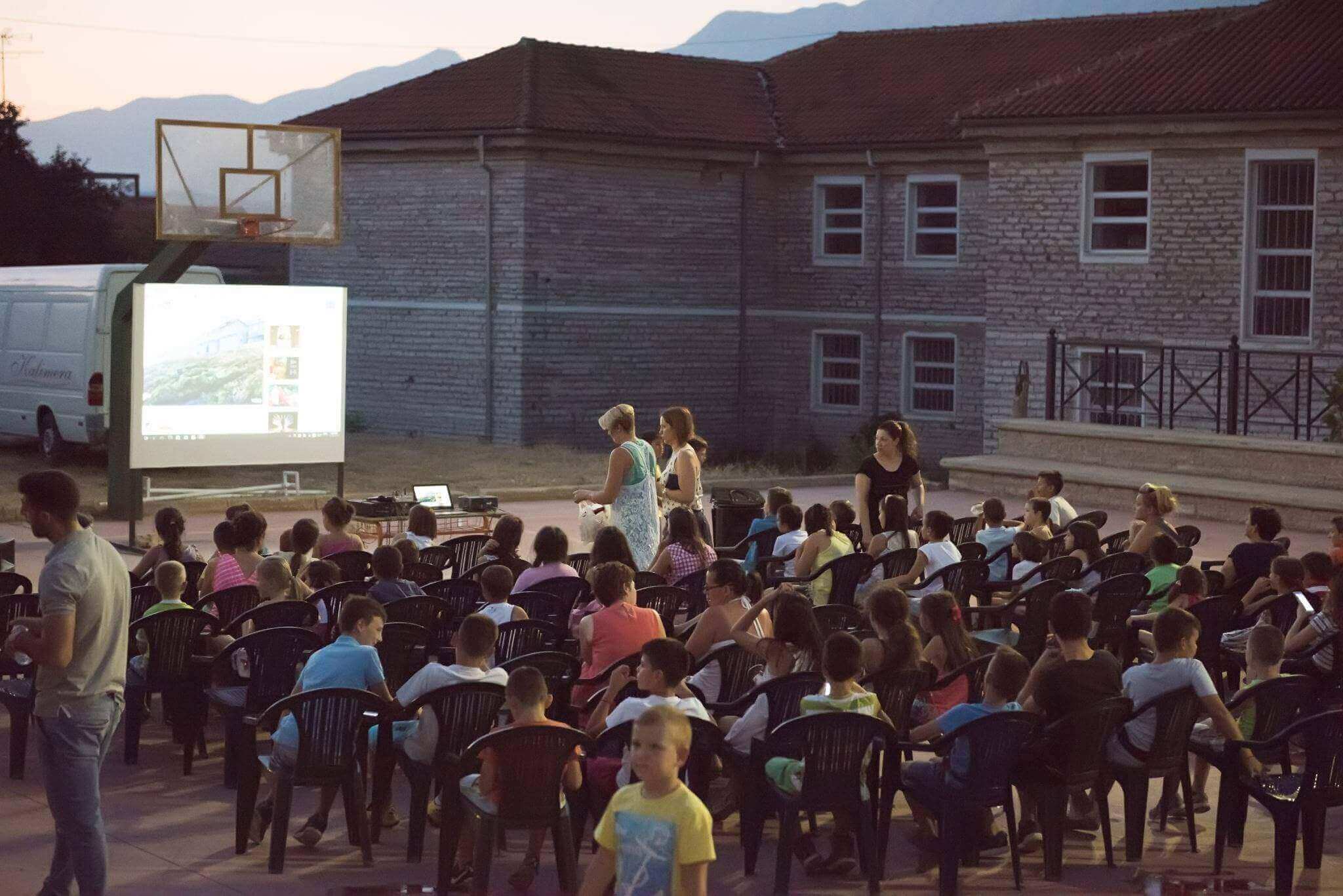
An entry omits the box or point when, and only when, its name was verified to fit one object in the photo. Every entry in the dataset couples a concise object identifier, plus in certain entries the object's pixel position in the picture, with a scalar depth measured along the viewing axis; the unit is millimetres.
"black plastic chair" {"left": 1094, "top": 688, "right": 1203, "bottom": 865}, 8250
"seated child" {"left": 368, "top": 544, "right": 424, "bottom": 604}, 10188
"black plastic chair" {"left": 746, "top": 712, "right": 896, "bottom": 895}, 7527
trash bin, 16672
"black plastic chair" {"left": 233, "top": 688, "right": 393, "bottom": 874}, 7809
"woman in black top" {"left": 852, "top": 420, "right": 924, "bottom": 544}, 13664
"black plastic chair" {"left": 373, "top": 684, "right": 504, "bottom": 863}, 7797
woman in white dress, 12836
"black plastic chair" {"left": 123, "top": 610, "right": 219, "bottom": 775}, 9625
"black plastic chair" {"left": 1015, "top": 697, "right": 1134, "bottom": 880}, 8008
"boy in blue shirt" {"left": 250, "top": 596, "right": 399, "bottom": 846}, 7984
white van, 24609
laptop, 17562
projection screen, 18297
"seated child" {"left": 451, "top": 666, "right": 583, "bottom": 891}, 7082
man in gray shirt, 6488
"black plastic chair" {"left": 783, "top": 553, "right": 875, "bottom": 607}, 12211
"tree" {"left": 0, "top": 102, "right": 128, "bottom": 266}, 45656
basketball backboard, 19609
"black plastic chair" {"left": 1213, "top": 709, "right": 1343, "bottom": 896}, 7871
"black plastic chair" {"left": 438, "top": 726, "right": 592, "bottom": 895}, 7195
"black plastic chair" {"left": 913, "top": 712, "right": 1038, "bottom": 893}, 7672
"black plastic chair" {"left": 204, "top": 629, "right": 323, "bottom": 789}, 9023
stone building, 28703
